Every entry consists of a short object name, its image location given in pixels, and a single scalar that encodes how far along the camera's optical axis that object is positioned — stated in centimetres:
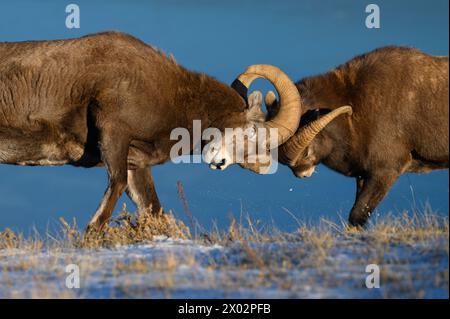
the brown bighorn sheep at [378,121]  1270
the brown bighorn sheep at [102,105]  1199
